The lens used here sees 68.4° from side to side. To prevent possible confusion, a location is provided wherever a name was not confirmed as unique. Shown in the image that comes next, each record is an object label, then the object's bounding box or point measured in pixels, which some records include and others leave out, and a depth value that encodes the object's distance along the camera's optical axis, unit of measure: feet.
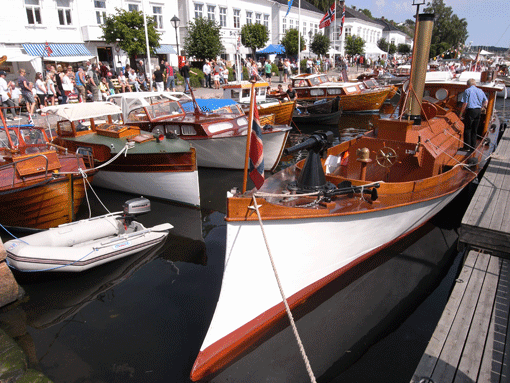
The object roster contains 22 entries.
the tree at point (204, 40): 87.56
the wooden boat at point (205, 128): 35.17
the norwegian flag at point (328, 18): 87.27
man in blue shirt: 27.81
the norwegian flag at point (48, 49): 75.31
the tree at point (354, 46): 161.58
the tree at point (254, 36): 112.47
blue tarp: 40.88
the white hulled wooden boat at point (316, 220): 14.35
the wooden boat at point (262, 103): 49.09
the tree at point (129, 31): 72.08
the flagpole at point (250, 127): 13.02
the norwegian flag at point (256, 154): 13.23
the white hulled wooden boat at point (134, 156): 28.37
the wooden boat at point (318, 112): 59.21
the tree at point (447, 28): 247.29
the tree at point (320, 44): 136.56
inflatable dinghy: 19.10
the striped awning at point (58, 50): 73.77
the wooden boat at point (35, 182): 22.86
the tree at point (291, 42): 120.67
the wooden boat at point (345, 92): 65.51
